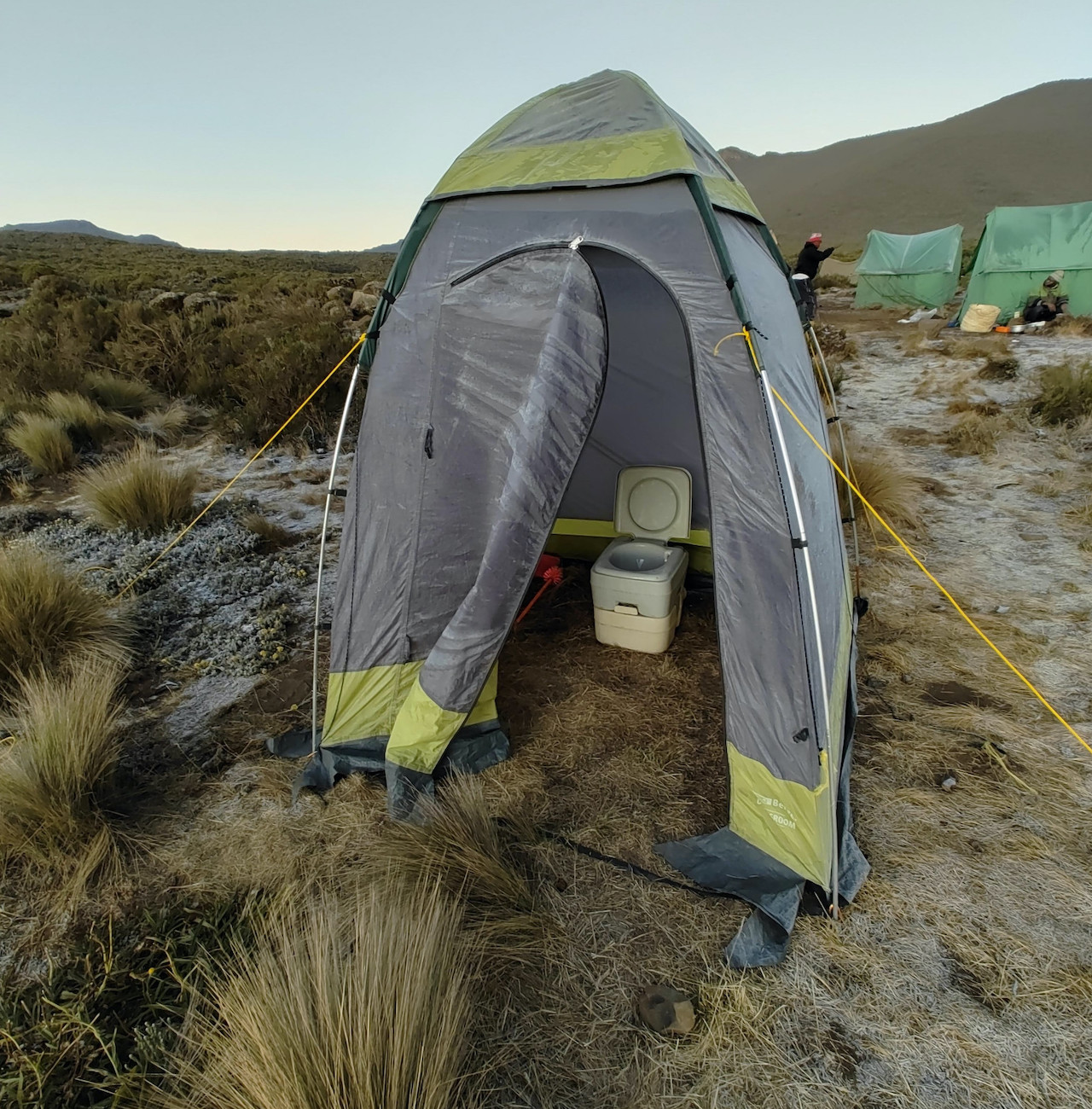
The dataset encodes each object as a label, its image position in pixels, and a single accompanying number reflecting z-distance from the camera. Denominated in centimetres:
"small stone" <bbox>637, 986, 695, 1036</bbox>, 175
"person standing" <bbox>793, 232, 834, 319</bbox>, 1087
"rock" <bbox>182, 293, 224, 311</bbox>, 1305
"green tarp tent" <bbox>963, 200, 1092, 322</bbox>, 1167
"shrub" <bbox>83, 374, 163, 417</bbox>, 768
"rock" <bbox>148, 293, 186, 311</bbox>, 1267
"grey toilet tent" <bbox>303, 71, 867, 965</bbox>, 213
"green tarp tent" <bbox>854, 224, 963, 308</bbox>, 1499
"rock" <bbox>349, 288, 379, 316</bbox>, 1326
